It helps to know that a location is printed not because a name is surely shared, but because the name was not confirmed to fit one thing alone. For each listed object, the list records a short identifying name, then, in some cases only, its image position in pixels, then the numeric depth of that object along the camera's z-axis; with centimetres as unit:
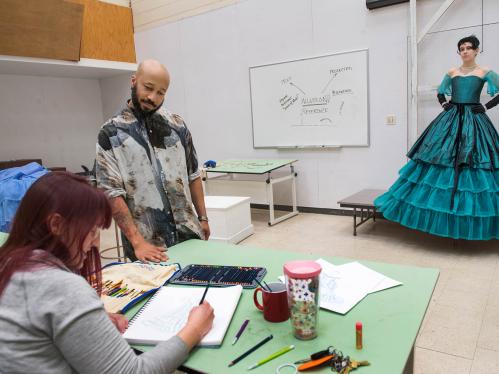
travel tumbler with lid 92
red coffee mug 102
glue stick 89
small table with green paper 428
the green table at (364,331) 86
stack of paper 110
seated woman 71
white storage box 364
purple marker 95
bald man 155
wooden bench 368
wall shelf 459
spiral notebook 97
